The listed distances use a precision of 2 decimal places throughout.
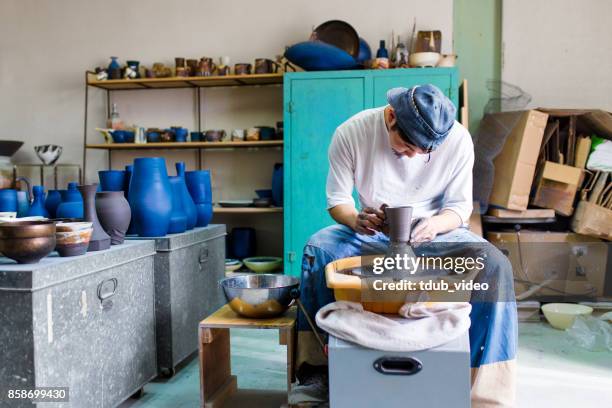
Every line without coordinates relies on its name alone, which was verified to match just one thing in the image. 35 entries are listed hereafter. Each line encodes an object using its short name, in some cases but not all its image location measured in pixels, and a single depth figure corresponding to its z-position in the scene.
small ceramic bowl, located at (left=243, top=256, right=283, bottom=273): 4.28
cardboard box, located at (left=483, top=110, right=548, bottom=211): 3.64
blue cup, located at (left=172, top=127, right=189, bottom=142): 4.49
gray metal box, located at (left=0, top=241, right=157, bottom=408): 1.62
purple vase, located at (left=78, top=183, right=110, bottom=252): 2.00
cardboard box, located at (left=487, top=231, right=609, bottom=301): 3.64
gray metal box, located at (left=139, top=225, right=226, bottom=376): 2.39
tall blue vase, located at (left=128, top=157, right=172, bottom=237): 2.38
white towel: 1.51
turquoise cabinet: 3.96
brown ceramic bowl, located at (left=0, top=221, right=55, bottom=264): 1.67
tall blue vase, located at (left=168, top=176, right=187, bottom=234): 2.55
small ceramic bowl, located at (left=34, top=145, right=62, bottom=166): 4.65
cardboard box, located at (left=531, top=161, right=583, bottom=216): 3.63
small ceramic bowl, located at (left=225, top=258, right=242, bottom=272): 4.28
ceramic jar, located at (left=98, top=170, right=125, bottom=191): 2.52
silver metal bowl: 1.96
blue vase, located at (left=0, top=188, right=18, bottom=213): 2.38
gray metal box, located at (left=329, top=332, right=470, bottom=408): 1.49
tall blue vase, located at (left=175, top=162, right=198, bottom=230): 2.69
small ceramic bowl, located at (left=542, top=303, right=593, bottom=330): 3.15
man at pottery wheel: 1.81
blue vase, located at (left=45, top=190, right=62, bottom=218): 2.59
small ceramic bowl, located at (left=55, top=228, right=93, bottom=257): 1.84
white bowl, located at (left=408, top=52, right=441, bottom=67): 3.92
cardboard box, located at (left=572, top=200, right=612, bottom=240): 3.56
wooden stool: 1.94
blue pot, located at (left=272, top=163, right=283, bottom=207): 4.32
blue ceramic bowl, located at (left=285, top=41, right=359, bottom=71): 3.95
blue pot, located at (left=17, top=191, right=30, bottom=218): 2.46
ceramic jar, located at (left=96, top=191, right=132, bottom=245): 2.13
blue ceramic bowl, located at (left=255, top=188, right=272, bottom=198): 4.47
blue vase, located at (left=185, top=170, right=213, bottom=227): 2.92
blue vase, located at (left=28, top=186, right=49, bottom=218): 2.43
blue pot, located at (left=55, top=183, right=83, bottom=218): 2.32
